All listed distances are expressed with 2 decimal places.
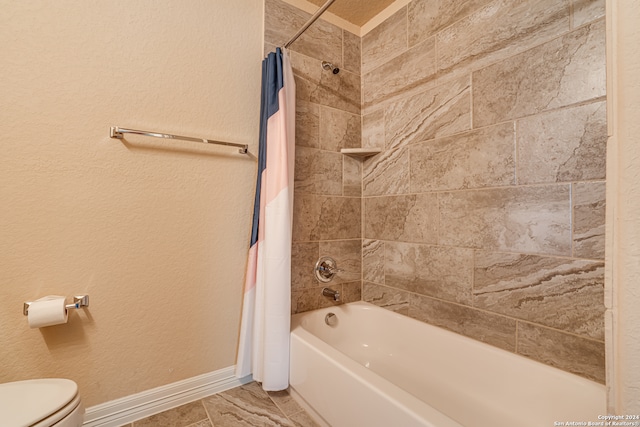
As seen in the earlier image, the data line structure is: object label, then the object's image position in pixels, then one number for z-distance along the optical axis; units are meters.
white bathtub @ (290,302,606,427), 0.94
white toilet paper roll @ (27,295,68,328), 1.00
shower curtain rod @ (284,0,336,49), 1.23
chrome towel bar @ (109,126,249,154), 1.18
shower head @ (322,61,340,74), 1.73
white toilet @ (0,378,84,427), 0.74
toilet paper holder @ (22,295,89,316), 1.04
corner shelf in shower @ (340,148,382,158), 1.78
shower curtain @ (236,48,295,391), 1.36
